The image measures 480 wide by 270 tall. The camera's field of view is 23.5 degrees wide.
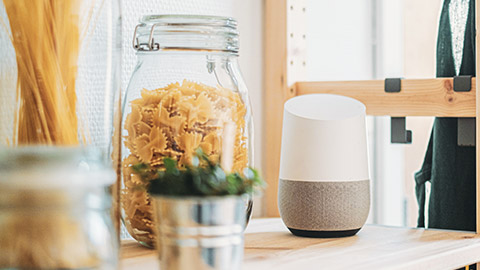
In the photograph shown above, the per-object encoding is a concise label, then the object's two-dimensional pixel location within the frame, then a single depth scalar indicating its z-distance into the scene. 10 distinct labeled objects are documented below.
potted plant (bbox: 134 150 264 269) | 0.91
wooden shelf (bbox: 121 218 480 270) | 1.04
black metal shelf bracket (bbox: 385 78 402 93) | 1.30
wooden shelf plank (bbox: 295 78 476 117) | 1.26
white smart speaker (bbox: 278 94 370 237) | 1.16
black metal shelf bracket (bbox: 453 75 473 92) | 1.25
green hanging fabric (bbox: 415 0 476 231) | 1.30
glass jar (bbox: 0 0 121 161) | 0.95
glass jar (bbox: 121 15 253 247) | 1.06
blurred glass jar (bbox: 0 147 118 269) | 0.90
